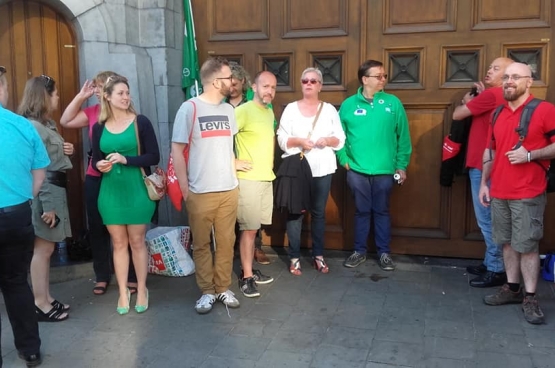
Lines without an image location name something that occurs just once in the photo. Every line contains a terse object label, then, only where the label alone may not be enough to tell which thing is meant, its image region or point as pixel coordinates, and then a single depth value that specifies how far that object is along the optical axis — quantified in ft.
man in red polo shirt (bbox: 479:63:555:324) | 14.24
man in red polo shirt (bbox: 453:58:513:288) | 16.78
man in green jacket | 18.20
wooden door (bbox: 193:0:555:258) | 18.03
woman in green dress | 14.89
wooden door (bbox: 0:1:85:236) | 18.30
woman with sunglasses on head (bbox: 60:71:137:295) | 16.40
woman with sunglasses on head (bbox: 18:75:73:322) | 14.78
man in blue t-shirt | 11.58
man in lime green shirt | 16.52
